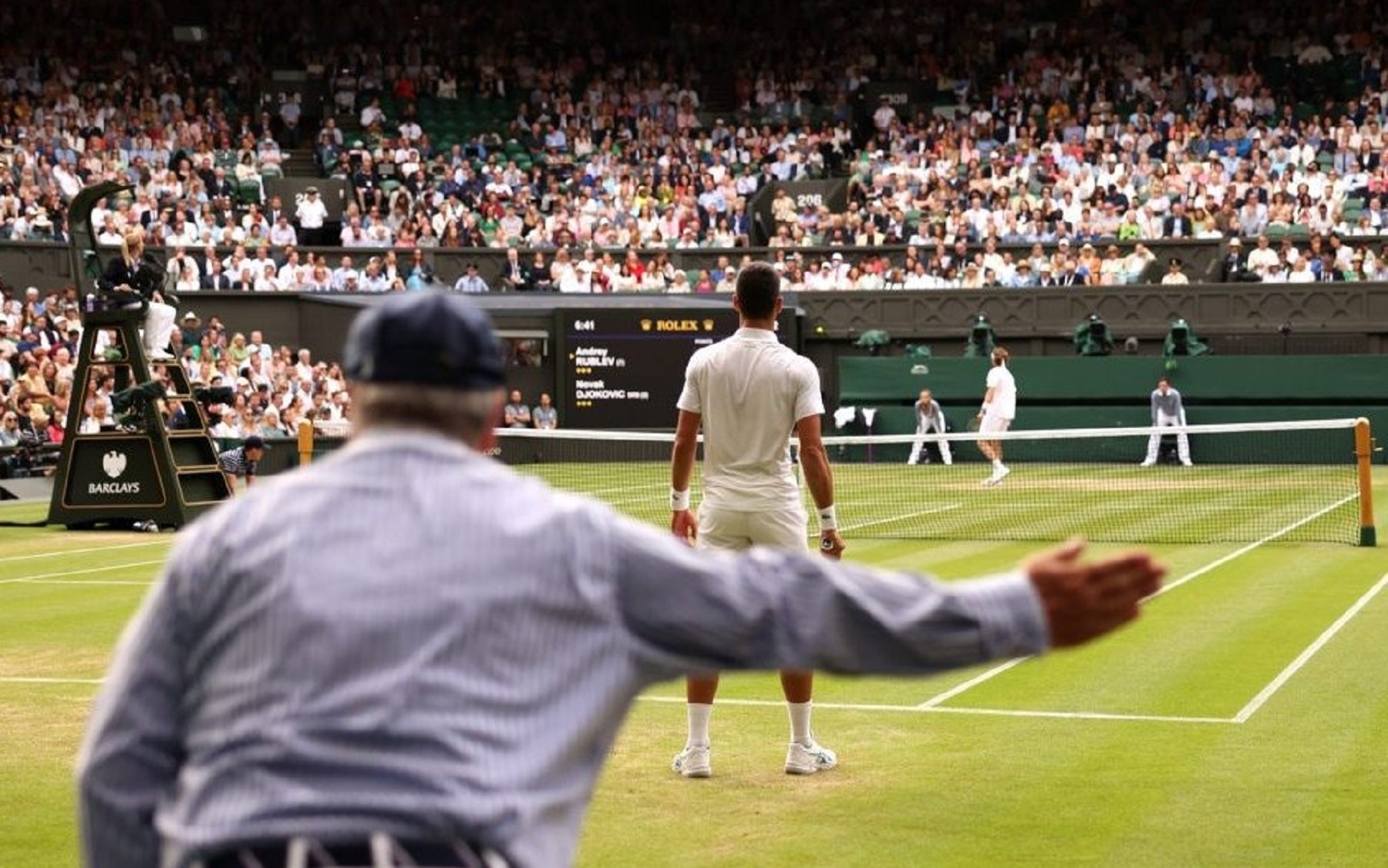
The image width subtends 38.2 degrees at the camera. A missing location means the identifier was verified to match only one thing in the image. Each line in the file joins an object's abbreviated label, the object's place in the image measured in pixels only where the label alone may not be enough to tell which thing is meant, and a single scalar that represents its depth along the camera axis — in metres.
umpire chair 23.33
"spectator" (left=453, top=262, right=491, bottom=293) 41.62
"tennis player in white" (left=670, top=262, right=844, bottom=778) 9.14
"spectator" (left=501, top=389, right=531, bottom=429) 38.59
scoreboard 38.06
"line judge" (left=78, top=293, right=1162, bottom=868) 2.90
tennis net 23.03
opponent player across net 31.30
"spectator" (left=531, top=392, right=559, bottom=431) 38.47
